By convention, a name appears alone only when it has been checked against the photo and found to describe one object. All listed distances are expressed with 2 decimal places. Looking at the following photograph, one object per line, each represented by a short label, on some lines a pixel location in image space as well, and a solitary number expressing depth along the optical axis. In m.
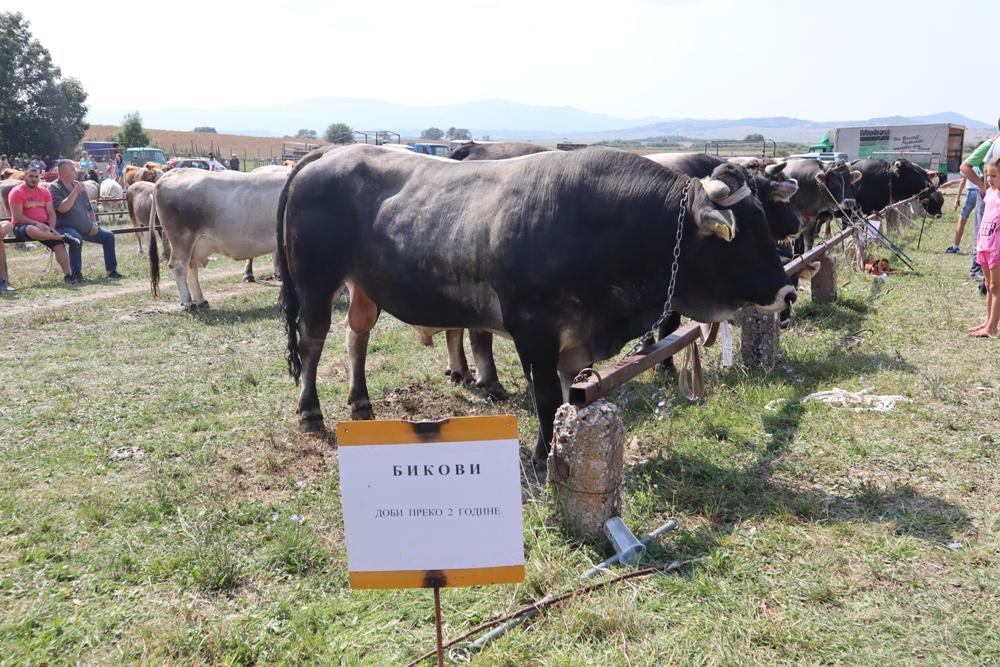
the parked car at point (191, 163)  29.24
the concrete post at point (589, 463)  3.93
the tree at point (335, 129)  81.68
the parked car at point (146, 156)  39.31
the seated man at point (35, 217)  13.83
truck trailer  32.38
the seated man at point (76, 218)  14.44
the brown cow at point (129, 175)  21.42
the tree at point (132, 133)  55.56
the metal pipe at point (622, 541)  3.82
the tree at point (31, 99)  44.06
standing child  7.63
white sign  2.71
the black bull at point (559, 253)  4.64
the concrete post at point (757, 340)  6.98
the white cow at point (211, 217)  11.57
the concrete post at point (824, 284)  9.59
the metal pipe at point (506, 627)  3.26
